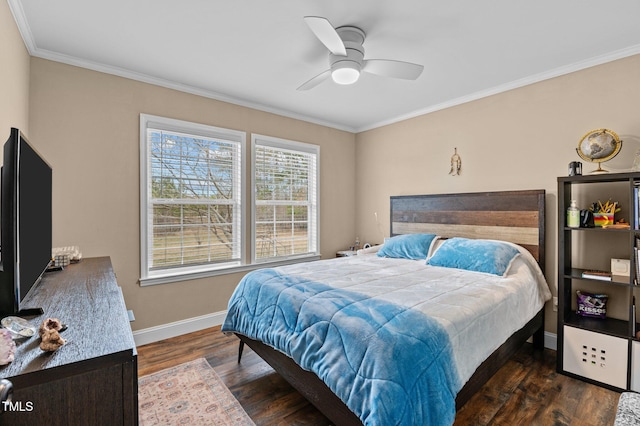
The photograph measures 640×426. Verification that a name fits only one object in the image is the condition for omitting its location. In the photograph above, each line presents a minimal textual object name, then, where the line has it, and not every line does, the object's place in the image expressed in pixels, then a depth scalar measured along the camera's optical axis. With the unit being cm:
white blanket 171
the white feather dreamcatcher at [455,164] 360
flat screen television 100
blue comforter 133
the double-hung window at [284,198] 385
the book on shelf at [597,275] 234
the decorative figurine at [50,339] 86
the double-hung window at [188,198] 307
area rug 192
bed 139
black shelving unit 220
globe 238
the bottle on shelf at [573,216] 246
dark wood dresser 76
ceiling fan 218
